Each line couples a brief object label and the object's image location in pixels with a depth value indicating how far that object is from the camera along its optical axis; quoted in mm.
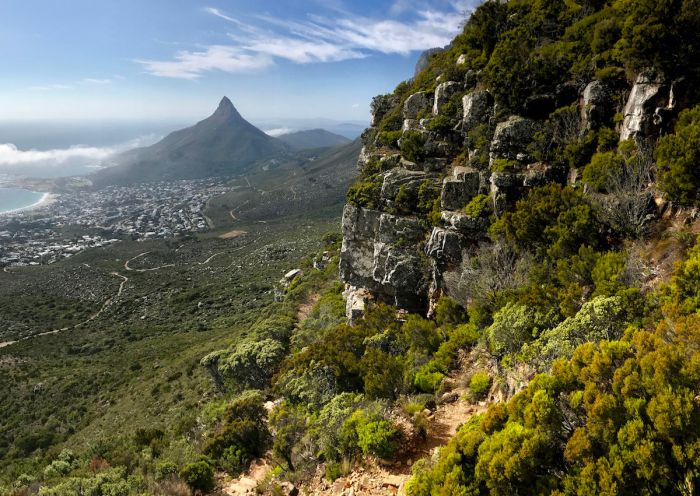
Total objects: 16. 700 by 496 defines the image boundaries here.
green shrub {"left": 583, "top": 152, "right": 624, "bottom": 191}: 15711
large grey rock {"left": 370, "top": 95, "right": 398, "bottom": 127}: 38653
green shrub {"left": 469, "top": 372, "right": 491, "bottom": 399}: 13320
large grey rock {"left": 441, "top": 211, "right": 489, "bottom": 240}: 20328
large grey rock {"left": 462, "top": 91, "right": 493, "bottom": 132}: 22828
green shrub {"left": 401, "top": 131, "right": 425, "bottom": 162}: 25953
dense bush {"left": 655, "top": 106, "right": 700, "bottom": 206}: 12719
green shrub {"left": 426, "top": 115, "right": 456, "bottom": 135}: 25328
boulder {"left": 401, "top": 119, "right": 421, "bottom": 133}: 28592
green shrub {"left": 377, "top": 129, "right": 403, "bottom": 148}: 30033
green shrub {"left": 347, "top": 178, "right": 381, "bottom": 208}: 26847
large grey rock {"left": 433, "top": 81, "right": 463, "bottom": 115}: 26484
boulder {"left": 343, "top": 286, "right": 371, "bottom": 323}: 27786
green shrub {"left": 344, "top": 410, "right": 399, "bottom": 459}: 10930
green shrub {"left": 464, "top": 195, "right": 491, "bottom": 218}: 20156
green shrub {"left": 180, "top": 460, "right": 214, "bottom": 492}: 12453
